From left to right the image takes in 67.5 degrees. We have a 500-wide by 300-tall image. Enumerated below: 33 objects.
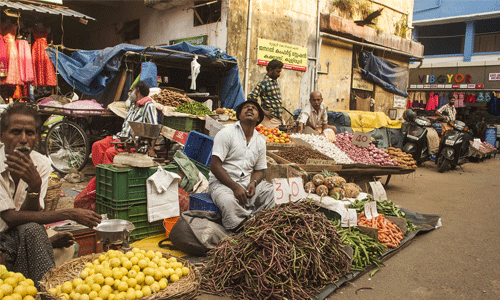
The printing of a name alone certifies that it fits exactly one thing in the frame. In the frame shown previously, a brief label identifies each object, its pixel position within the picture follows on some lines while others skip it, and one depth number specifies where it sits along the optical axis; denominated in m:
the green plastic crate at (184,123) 7.24
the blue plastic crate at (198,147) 6.22
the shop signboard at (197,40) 10.89
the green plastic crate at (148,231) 4.32
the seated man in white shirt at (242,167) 4.21
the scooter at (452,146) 10.64
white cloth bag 4.33
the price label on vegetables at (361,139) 7.96
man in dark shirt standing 7.62
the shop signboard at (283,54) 11.27
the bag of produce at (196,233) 3.82
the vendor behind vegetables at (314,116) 8.18
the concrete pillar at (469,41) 23.62
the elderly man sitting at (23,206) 2.55
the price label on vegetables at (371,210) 4.74
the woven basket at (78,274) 2.25
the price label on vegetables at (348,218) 4.47
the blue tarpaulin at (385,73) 14.61
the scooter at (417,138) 10.60
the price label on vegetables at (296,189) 4.48
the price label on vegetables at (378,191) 5.93
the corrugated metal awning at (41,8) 8.52
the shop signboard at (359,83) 14.52
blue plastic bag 8.09
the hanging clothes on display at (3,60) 8.14
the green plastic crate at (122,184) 4.12
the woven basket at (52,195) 4.52
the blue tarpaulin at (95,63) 8.38
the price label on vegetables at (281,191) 4.13
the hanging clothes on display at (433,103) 19.89
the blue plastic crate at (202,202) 4.28
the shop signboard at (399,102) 16.67
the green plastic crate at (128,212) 4.15
